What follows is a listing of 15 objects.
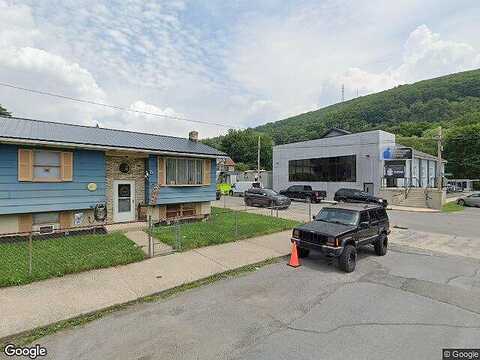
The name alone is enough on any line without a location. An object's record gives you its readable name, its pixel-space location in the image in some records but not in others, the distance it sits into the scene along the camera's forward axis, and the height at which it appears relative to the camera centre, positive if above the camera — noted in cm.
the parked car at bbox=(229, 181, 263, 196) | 3680 -152
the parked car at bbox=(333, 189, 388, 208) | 2498 -191
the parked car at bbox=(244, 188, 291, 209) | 2314 -191
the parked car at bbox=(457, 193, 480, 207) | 2835 -243
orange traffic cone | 850 -246
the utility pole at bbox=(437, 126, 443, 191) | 2536 +157
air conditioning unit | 1093 -199
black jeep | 801 -169
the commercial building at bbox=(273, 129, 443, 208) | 2923 +106
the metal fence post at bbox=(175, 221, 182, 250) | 959 -216
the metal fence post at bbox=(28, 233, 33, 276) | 679 -219
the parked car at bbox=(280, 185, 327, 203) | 2928 -186
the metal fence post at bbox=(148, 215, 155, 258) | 871 -236
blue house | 1030 -4
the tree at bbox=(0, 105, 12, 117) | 4477 +993
